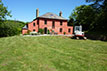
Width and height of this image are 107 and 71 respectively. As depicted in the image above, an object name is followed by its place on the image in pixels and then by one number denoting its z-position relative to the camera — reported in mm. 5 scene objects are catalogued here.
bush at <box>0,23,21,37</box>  19128
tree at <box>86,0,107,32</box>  18522
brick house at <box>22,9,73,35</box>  25819
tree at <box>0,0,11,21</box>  19141
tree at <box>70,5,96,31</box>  19916
